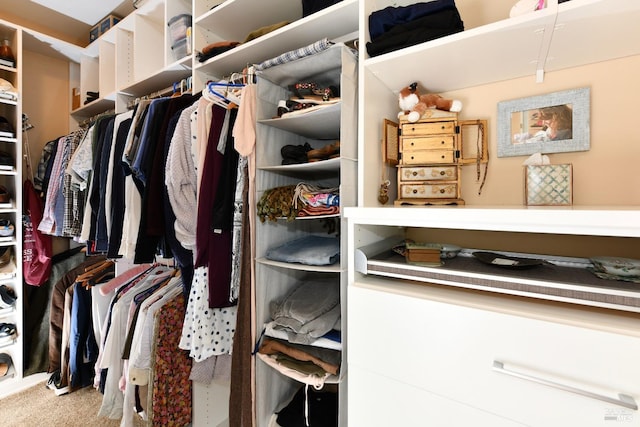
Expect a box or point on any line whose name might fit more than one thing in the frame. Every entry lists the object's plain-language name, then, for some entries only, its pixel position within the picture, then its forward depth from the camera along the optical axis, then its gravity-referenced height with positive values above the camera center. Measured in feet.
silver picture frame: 2.87 +0.92
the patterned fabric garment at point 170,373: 4.45 -2.56
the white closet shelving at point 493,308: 1.73 -0.67
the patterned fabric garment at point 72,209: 6.02 +0.09
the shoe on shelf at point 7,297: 6.17 -1.79
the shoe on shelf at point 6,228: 6.13 -0.31
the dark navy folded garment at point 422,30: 2.79 +1.79
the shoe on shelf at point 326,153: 3.56 +0.75
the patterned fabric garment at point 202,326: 3.91 -1.57
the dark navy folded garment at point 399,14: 2.84 +2.02
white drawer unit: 1.66 -0.99
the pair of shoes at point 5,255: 6.35 -0.91
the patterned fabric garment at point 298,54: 3.17 +1.84
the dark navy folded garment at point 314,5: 3.68 +2.69
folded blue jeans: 3.43 -0.49
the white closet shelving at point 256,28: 3.63 +2.48
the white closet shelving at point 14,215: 6.18 -0.03
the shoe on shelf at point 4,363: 6.17 -3.30
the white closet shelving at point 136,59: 5.61 +3.48
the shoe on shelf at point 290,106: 3.57 +1.34
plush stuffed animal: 3.20 +1.24
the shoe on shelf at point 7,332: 6.15 -2.56
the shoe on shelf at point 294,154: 3.80 +0.77
